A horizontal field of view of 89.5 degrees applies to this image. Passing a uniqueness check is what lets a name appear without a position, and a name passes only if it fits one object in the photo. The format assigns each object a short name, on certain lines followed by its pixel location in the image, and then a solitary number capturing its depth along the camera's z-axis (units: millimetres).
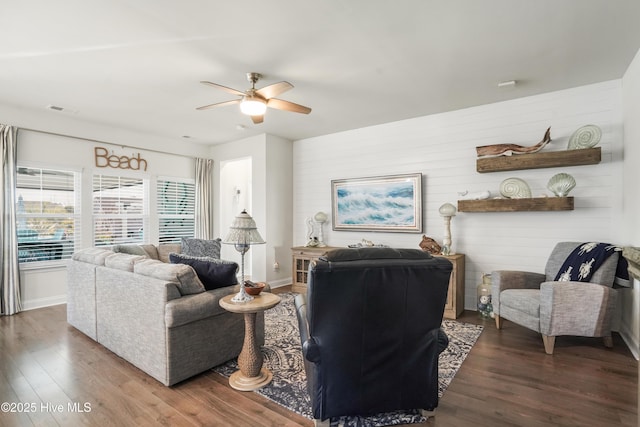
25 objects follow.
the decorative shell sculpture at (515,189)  3783
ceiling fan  3067
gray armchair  2873
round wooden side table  2371
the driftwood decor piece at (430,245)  4281
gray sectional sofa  2387
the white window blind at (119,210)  5164
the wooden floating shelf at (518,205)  3504
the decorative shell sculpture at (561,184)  3496
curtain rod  4537
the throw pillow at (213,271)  2736
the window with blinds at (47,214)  4449
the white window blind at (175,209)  5961
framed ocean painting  4730
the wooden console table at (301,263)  5214
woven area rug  2031
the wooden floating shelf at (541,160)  3387
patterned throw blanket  2982
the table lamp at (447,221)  4176
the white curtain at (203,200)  6422
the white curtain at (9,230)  4168
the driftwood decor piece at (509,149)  3654
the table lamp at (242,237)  2490
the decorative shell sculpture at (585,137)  3375
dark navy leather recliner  1700
